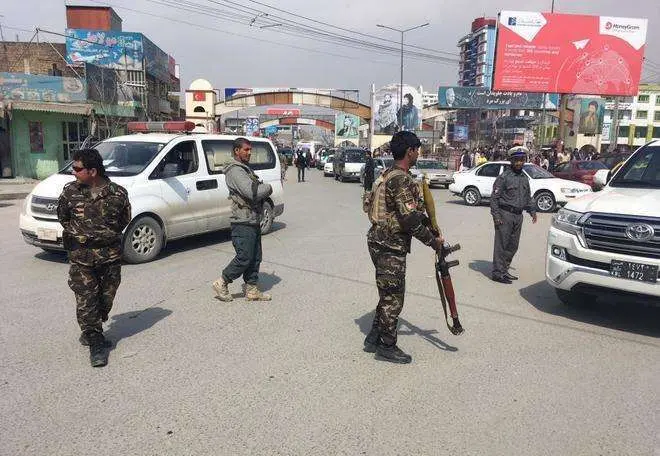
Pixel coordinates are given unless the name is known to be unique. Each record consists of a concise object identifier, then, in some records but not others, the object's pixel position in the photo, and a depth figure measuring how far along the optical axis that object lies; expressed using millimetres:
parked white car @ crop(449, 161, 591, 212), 14859
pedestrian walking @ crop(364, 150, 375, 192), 19719
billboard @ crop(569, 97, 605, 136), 63125
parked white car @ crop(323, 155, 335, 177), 32472
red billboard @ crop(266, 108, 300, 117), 67812
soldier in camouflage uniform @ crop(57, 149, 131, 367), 4012
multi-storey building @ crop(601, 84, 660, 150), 91375
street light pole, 36731
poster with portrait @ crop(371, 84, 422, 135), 53656
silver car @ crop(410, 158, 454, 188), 22750
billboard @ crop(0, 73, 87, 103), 19719
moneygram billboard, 27453
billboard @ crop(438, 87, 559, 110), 47656
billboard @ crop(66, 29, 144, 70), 30656
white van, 7129
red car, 18359
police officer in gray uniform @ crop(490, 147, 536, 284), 6758
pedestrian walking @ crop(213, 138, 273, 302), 5449
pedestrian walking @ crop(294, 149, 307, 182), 26747
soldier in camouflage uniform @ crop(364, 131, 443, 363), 3811
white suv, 4531
